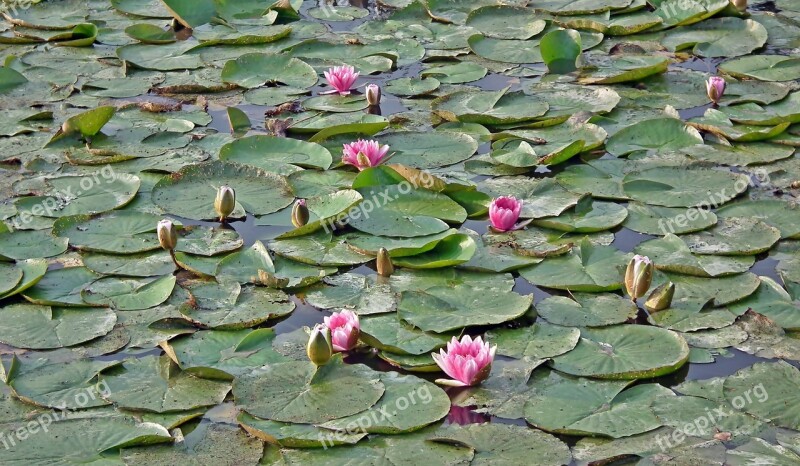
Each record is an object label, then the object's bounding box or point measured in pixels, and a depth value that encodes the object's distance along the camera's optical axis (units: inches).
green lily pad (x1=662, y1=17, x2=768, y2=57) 496.4
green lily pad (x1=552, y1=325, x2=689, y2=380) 272.1
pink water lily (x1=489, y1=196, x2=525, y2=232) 340.5
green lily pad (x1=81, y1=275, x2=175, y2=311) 307.3
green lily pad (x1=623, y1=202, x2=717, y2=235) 345.7
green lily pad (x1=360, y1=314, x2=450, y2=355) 281.5
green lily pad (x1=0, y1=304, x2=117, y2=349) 289.1
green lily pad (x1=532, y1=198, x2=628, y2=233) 344.8
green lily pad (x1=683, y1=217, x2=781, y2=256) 330.6
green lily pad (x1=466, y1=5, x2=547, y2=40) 515.5
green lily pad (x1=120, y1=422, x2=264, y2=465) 241.8
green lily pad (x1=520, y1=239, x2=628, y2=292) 313.0
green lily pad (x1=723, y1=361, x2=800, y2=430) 255.0
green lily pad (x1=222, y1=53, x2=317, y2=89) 466.3
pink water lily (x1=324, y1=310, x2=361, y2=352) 280.8
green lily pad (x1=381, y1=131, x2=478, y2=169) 393.7
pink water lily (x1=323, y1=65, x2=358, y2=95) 451.8
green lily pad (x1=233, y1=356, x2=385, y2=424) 255.4
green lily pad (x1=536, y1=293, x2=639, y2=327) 296.7
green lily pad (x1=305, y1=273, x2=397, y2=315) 304.0
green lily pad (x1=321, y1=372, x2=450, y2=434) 251.1
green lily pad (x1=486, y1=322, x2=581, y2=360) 281.4
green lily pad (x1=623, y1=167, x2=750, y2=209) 364.4
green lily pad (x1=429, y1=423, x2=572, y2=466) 240.8
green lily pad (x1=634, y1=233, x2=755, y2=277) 318.3
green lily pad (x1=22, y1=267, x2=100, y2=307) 308.3
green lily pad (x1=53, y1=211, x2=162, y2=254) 335.6
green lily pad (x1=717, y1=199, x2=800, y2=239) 349.1
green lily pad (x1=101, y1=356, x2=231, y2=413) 261.0
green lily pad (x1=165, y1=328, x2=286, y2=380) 273.0
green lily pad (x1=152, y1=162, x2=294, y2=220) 361.1
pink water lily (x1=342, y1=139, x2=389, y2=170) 378.0
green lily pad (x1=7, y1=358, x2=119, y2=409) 262.5
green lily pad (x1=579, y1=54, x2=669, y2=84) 459.8
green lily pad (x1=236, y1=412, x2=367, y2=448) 243.6
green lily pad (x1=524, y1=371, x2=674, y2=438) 250.8
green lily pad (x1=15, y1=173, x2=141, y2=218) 360.5
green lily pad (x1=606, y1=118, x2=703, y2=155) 406.0
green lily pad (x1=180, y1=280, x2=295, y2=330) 296.7
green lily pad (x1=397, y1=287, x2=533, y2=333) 291.6
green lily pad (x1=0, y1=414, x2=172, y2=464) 241.6
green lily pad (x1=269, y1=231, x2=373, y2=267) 327.0
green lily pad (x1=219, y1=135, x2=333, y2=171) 392.5
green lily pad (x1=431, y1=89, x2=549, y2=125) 423.2
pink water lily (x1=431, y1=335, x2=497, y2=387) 263.4
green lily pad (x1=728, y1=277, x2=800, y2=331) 294.0
